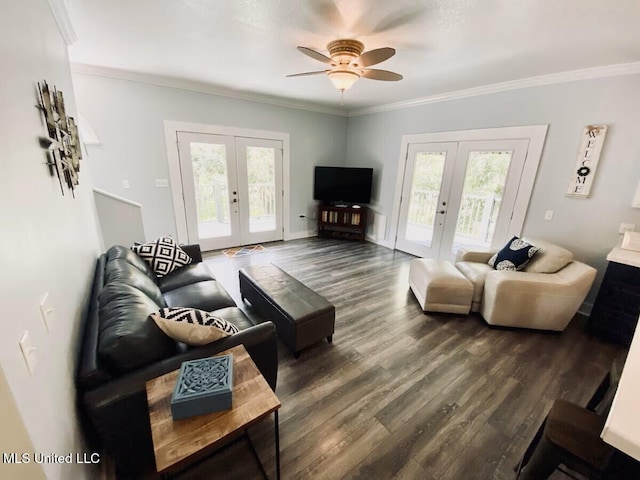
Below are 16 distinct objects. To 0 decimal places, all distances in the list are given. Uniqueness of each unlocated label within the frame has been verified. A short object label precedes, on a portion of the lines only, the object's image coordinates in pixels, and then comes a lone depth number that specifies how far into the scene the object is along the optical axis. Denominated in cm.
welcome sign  269
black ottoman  210
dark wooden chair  94
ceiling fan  217
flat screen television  516
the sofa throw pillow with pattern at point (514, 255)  279
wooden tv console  531
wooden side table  90
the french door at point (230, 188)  415
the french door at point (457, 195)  343
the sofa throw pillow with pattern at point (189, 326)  131
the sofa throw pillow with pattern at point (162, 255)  264
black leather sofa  109
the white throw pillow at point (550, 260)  262
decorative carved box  99
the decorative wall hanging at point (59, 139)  138
